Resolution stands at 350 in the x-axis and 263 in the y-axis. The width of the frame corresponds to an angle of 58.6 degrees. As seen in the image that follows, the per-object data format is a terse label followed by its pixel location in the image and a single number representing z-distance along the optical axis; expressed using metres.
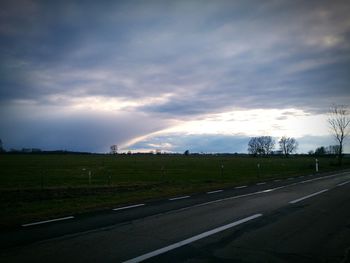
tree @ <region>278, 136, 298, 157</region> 153.62
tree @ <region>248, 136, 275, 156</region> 151.25
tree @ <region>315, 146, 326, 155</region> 147.00
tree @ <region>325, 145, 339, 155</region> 148.25
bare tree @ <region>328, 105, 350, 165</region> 57.05
